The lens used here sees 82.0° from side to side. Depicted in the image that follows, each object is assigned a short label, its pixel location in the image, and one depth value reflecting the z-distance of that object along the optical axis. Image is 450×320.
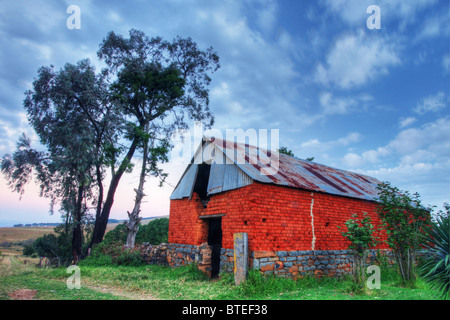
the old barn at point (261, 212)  8.70
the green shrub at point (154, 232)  21.67
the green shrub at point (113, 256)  13.60
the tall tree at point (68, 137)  16.44
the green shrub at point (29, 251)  26.39
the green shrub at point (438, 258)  5.15
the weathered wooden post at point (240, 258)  7.99
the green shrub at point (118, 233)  20.90
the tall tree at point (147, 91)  18.36
